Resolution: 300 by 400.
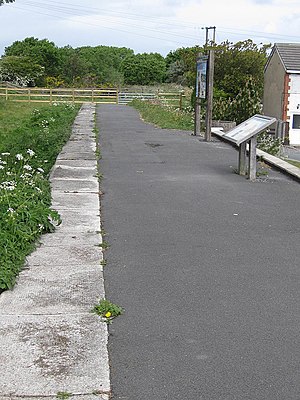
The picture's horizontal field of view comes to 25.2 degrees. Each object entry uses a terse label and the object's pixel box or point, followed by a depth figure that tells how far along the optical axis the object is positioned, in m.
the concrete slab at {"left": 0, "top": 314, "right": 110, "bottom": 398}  3.46
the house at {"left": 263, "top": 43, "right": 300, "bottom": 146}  39.94
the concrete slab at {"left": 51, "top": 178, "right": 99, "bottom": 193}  9.10
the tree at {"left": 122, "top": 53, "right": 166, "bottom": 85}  80.94
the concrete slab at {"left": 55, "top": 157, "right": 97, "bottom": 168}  11.75
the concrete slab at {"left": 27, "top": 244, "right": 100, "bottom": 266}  5.66
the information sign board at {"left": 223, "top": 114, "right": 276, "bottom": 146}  10.22
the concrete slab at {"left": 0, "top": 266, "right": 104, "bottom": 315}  4.57
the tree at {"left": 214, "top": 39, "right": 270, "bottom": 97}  31.69
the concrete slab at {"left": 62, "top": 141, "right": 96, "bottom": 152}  14.29
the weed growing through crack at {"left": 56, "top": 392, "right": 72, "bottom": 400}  3.35
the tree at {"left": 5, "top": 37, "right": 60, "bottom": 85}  72.69
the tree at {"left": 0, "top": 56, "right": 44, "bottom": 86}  59.48
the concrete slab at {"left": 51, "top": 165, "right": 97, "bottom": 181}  10.34
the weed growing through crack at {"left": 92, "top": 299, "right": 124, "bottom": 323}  4.48
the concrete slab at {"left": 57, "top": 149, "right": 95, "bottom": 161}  12.80
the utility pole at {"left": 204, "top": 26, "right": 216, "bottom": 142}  16.92
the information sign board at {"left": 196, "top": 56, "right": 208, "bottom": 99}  17.44
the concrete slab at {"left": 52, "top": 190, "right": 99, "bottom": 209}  7.94
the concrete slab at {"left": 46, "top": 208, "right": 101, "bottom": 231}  6.86
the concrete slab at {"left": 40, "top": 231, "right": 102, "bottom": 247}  6.27
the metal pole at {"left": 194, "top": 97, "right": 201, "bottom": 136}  18.39
